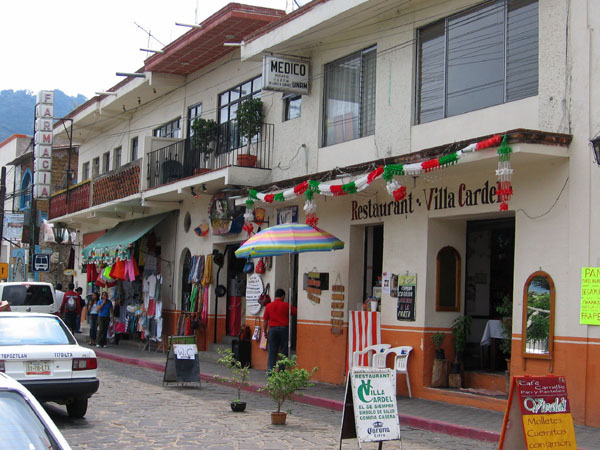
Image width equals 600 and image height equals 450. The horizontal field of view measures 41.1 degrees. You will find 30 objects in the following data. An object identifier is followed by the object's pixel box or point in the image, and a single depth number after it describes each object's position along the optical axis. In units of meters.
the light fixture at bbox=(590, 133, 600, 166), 10.27
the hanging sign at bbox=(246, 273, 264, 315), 18.22
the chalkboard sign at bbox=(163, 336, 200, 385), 14.39
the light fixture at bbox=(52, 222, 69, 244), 31.69
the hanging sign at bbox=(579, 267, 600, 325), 10.42
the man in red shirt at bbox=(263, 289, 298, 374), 15.52
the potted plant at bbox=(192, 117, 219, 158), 20.12
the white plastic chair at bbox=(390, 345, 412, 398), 13.51
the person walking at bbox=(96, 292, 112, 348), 23.38
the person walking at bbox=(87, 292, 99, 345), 23.72
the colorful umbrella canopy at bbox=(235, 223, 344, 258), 14.06
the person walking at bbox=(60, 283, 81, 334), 23.81
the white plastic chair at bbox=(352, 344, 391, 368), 13.90
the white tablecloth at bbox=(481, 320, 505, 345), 13.09
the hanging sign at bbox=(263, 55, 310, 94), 16.48
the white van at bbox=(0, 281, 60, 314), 22.20
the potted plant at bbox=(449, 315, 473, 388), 13.06
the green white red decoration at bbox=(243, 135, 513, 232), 10.51
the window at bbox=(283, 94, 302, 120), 17.53
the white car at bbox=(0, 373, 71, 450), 4.35
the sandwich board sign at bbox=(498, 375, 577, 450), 7.41
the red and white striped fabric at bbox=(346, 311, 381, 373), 14.23
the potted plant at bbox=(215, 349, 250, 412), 11.80
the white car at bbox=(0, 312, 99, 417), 9.99
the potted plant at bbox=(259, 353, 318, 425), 10.46
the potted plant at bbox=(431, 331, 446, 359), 13.20
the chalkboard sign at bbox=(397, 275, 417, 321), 13.59
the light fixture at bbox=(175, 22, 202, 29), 19.38
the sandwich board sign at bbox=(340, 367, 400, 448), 8.20
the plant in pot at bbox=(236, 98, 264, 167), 18.28
